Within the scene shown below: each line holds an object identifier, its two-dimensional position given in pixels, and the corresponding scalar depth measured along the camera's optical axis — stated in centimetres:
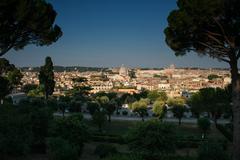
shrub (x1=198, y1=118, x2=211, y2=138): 3244
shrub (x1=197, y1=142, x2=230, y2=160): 1574
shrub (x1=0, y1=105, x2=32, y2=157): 1461
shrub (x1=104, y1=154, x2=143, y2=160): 1124
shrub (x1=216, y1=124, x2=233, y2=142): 2878
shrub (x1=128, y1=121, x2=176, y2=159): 1736
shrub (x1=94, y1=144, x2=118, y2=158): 1848
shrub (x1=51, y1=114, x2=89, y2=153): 1834
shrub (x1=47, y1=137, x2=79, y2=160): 1452
